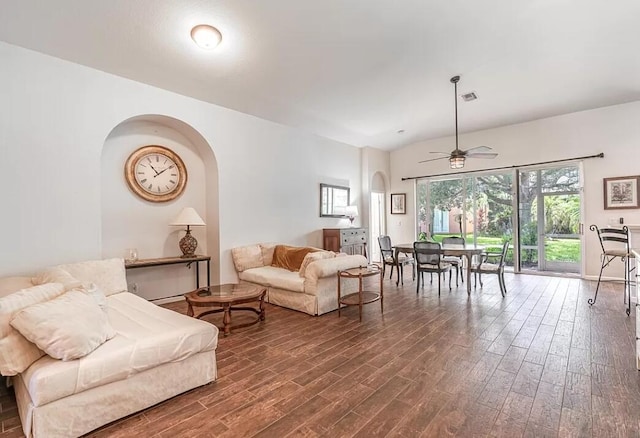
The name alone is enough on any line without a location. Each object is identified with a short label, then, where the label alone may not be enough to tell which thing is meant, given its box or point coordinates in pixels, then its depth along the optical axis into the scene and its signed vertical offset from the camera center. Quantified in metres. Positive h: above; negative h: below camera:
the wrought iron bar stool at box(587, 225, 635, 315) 3.59 -0.43
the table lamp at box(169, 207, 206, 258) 4.30 -0.01
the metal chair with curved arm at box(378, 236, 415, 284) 5.81 -0.75
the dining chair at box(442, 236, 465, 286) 5.59 -0.43
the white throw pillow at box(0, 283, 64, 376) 1.74 -0.70
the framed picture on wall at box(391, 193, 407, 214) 8.40 +0.49
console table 3.95 -0.52
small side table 3.73 -0.97
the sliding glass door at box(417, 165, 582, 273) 6.23 +0.12
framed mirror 6.63 +0.48
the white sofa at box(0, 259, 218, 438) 1.68 -0.86
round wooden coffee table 3.16 -0.79
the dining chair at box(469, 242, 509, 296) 4.72 -0.77
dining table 4.72 -0.50
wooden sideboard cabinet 6.31 -0.39
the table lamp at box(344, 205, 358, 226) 6.87 +0.23
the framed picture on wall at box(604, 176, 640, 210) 5.49 +0.47
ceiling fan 4.55 +1.00
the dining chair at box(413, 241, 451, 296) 4.80 -0.60
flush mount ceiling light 3.20 +2.02
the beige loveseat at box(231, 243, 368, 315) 3.89 -0.79
